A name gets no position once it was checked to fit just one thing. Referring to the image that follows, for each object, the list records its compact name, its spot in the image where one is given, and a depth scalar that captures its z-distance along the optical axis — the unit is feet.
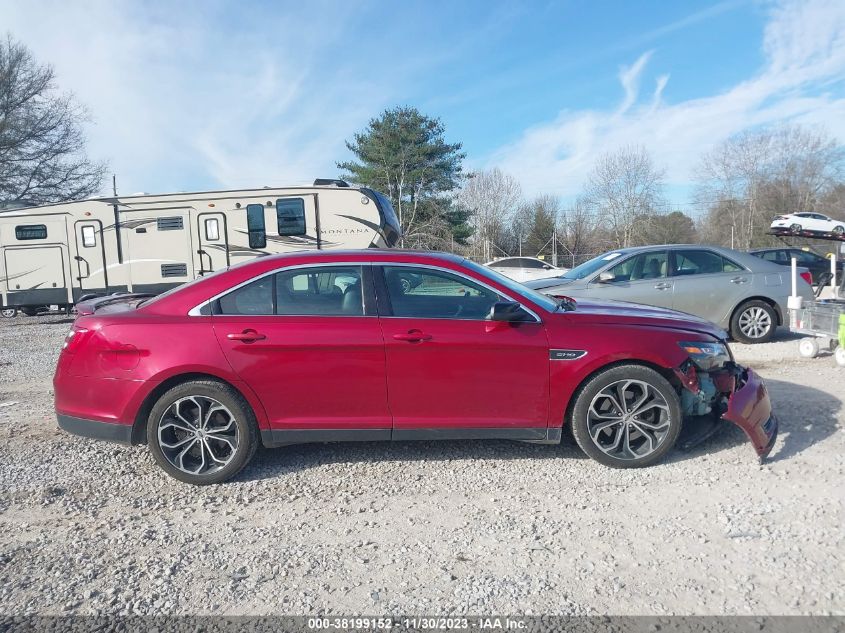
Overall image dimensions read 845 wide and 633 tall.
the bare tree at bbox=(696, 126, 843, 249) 144.05
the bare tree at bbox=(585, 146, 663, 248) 150.41
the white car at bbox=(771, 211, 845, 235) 82.02
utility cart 22.27
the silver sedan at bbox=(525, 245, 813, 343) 26.68
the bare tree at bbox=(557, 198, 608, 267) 161.38
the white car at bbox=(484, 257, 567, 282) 87.79
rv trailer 42.34
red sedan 12.29
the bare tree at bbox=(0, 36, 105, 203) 80.59
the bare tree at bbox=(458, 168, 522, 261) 147.74
